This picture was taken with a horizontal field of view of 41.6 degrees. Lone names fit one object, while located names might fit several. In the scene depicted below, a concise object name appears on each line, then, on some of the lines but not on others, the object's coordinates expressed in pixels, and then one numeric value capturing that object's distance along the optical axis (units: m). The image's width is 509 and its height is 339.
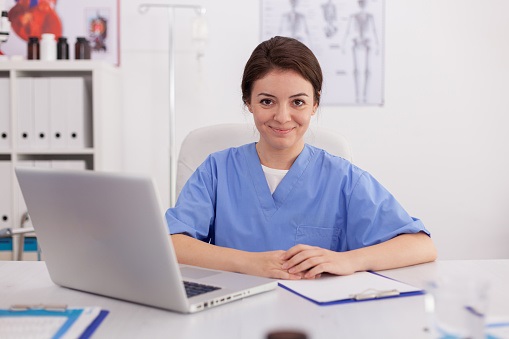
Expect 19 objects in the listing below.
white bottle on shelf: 2.65
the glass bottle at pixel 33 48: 2.68
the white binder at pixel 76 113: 2.60
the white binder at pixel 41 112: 2.61
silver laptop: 0.88
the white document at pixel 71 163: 2.64
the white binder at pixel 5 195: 2.63
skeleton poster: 2.99
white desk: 0.85
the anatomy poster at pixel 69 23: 2.93
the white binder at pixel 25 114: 2.62
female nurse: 1.44
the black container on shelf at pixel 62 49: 2.68
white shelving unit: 2.60
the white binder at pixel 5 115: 2.63
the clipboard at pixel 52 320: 0.83
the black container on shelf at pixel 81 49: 2.70
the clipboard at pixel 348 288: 1.00
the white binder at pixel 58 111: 2.61
